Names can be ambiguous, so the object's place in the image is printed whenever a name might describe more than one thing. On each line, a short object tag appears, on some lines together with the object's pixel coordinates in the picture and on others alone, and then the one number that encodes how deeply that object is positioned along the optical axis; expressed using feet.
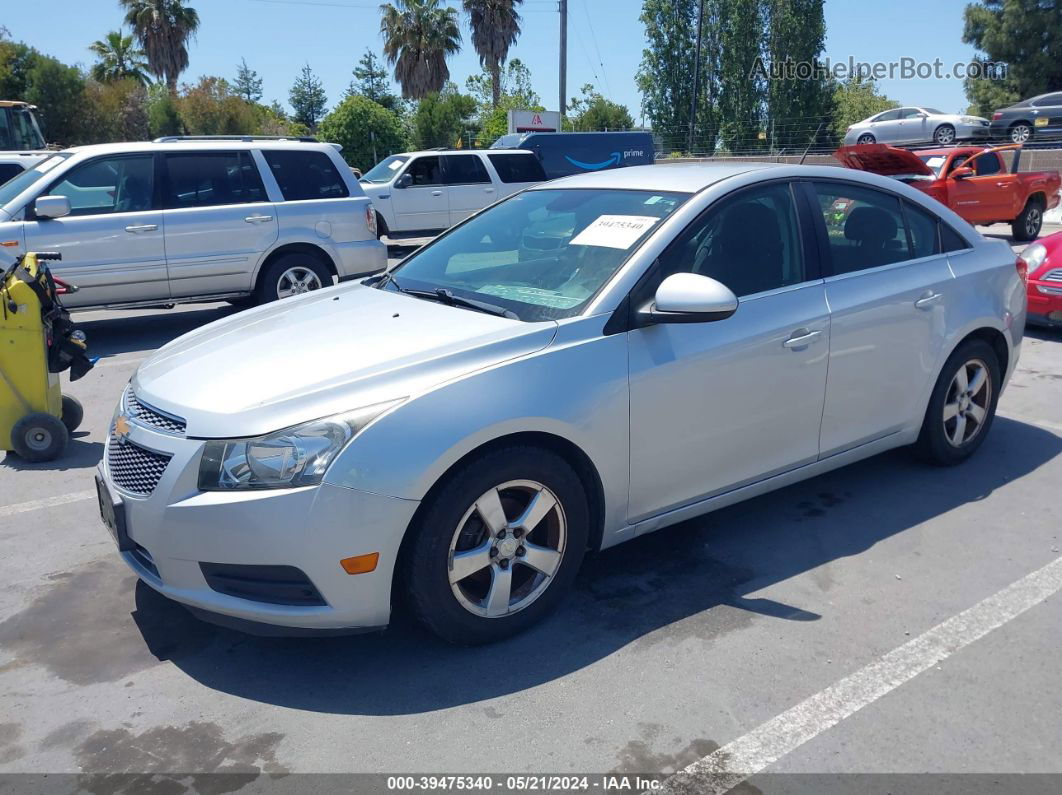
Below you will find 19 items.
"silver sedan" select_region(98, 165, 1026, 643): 9.85
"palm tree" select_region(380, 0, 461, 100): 141.79
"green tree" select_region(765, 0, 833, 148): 174.91
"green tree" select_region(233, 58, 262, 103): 320.29
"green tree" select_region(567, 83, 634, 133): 169.58
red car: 27.61
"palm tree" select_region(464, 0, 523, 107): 142.10
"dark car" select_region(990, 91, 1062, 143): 93.76
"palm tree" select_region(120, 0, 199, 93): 145.18
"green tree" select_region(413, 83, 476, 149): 129.39
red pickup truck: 49.67
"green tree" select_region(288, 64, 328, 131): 312.71
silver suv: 27.50
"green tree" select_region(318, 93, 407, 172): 100.07
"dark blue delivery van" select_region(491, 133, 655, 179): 63.16
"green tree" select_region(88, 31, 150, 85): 156.15
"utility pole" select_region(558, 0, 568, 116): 101.09
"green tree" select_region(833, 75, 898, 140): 193.06
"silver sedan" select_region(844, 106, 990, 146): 97.91
